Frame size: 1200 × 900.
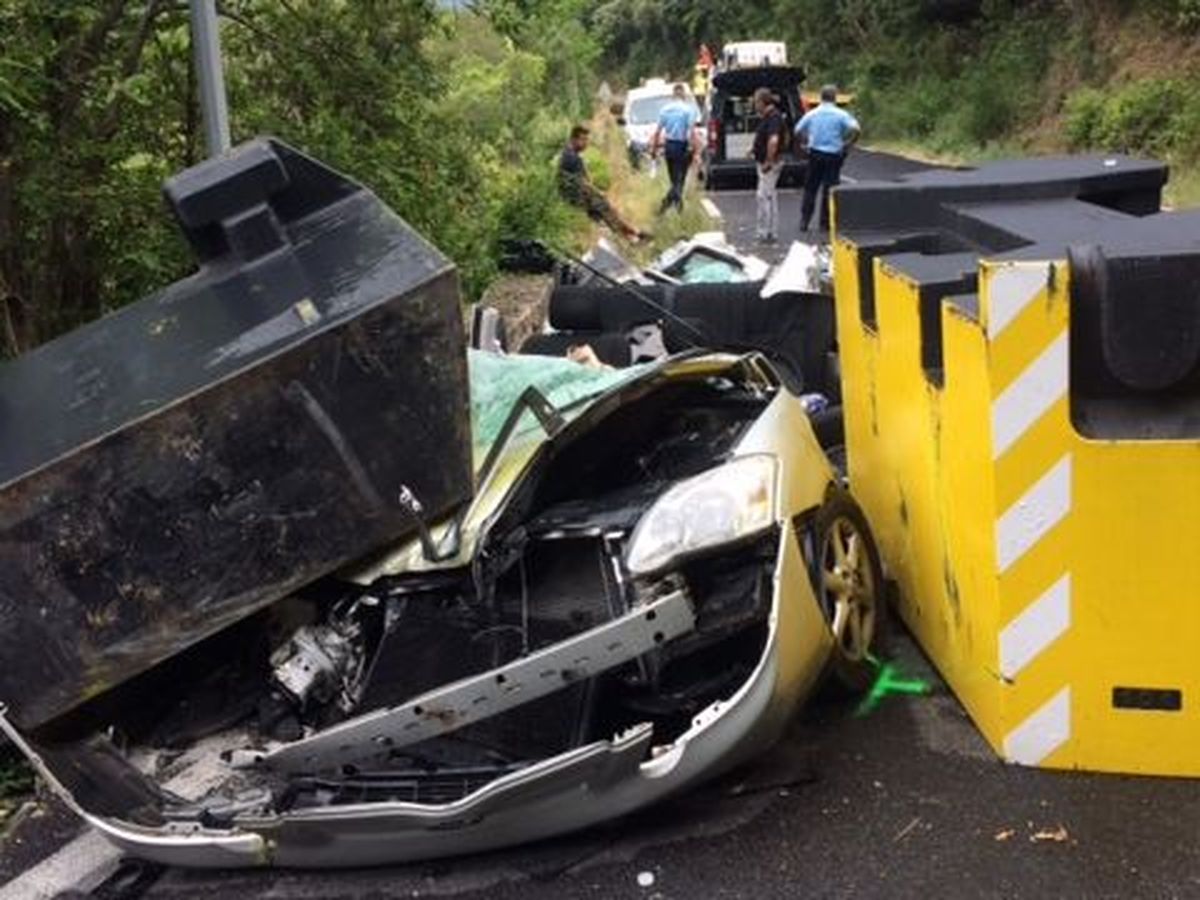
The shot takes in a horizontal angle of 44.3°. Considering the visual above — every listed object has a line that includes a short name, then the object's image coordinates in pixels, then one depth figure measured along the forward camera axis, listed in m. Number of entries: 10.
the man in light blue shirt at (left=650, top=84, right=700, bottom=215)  20.33
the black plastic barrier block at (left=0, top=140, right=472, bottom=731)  3.40
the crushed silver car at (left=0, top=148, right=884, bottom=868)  3.42
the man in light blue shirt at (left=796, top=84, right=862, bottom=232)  16.98
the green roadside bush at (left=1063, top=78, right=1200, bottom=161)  23.47
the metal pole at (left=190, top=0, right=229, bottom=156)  5.43
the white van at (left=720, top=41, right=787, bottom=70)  34.62
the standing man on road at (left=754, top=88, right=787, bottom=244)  17.45
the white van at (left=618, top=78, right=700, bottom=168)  28.56
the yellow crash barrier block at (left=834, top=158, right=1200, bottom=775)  3.50
